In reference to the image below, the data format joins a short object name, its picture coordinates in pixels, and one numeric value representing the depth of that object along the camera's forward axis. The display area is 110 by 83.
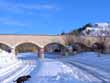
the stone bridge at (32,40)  38.83
